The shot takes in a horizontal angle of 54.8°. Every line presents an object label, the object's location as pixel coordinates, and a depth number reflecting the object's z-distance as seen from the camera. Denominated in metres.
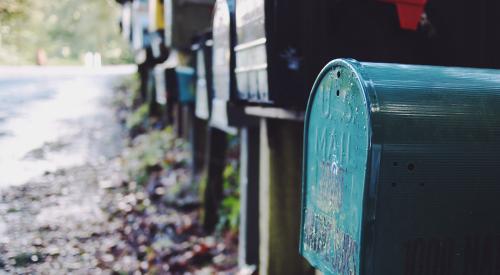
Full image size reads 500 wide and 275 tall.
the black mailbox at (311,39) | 2.55
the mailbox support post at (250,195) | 3.54
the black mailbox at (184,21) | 5.29
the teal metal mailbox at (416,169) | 1.40
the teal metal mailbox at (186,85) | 5.38
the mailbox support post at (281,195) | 2.92
